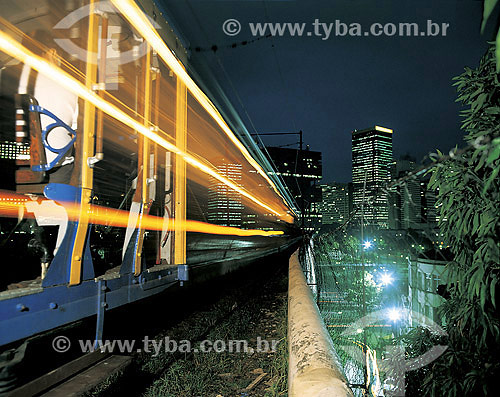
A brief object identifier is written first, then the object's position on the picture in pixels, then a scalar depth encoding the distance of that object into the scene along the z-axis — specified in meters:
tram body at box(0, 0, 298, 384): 2.77
